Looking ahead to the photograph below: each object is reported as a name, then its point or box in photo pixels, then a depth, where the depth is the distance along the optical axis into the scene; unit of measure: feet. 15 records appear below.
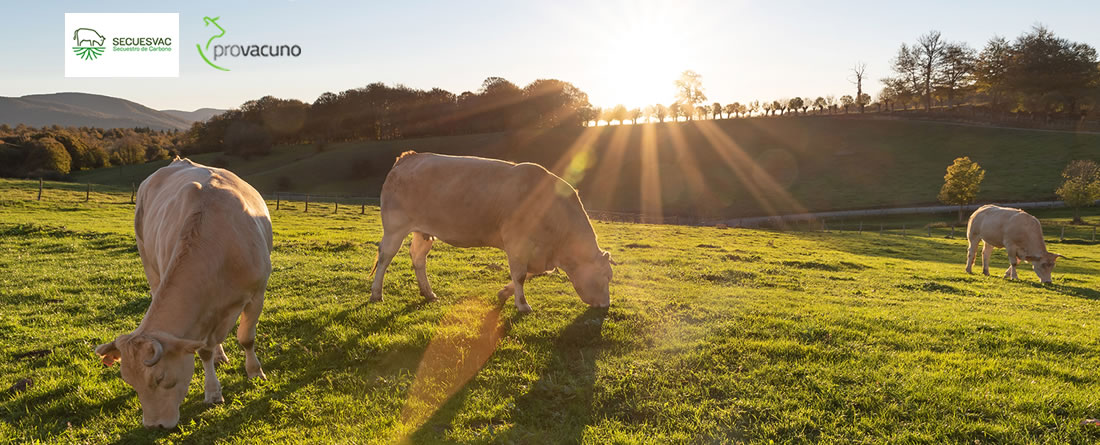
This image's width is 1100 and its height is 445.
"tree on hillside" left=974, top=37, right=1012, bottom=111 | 318.65
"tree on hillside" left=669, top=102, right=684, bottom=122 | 426.92
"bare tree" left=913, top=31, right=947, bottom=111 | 344.49
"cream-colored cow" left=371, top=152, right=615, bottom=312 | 31.96
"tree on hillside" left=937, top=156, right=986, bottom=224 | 172.55
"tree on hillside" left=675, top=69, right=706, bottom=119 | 415.85
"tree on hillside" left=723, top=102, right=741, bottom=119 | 423.64
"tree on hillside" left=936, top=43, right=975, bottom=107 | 338.13
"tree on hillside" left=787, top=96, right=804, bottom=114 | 391.45
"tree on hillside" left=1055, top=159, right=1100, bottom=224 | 155.84
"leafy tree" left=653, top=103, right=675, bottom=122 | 451.12
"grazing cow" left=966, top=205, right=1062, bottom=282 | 63.62
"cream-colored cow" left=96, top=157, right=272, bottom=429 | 15.43
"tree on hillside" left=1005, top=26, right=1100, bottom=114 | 298.35
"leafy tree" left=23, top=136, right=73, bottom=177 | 284.20
